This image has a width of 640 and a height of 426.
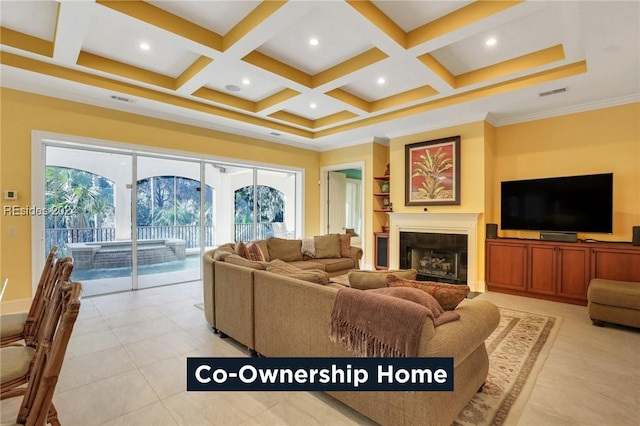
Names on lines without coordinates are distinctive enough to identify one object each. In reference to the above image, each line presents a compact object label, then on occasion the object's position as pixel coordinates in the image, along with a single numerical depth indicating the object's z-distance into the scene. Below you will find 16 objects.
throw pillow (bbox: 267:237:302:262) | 4.92
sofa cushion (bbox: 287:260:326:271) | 4.61
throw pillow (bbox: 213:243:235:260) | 3.18
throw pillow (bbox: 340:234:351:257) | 5.38
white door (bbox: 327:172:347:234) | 7.58
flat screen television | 4.09
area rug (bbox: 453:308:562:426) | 1.91
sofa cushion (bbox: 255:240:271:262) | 4.69
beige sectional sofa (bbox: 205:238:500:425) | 1.56
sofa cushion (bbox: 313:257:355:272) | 4.85
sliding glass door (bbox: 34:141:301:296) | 4.39
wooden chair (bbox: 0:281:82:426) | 1.01
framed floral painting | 5.18
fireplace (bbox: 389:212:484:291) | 5.00
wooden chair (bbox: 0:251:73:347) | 1.83
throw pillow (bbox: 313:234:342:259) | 5.23
